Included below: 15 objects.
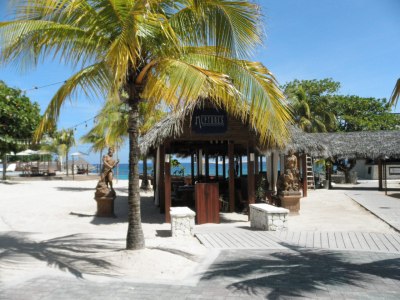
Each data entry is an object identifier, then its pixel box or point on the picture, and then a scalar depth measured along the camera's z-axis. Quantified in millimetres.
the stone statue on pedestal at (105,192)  12258
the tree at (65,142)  38188
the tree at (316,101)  33125
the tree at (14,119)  22484
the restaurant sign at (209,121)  10680
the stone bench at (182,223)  8562
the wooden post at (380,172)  21717
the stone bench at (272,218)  9016
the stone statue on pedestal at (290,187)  12133
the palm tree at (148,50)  5684
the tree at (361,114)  37688
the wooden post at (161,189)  12677
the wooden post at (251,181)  11422
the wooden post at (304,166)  19070
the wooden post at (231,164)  11797
